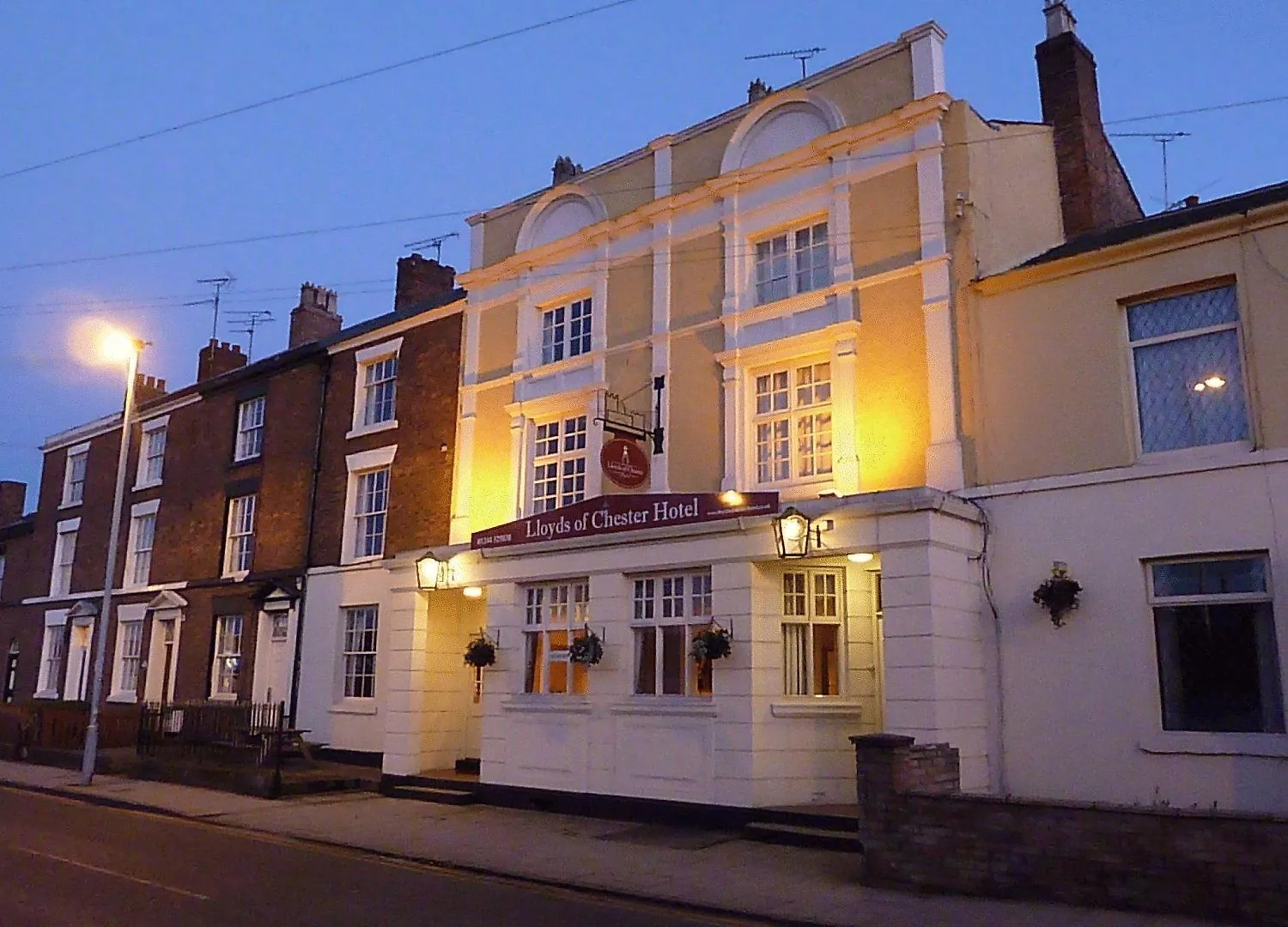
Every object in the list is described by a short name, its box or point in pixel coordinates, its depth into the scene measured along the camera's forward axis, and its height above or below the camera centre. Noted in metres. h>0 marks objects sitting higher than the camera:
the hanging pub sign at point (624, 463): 16.28 +3.65
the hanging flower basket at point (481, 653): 16.28 +0.70
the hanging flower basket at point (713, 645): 13.52 +0.73
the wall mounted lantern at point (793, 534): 13.18 +2.09
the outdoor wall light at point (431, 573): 17.47 +2.05
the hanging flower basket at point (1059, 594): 12.32 +1.31
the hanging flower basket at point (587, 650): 14.95 +0.72
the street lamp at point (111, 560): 19.09 +2.45
